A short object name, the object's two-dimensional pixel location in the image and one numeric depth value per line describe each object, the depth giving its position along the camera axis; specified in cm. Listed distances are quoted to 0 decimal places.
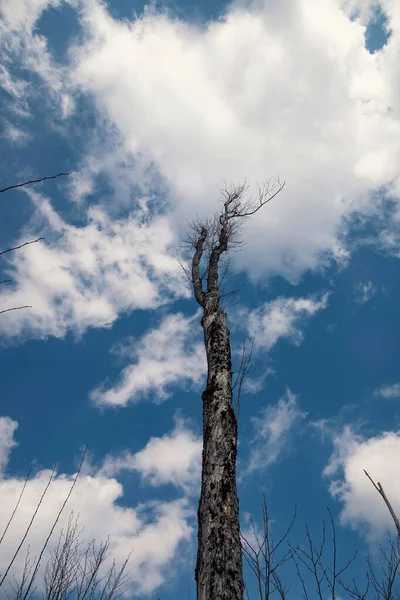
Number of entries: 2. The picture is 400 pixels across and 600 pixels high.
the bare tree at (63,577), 588
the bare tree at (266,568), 423
